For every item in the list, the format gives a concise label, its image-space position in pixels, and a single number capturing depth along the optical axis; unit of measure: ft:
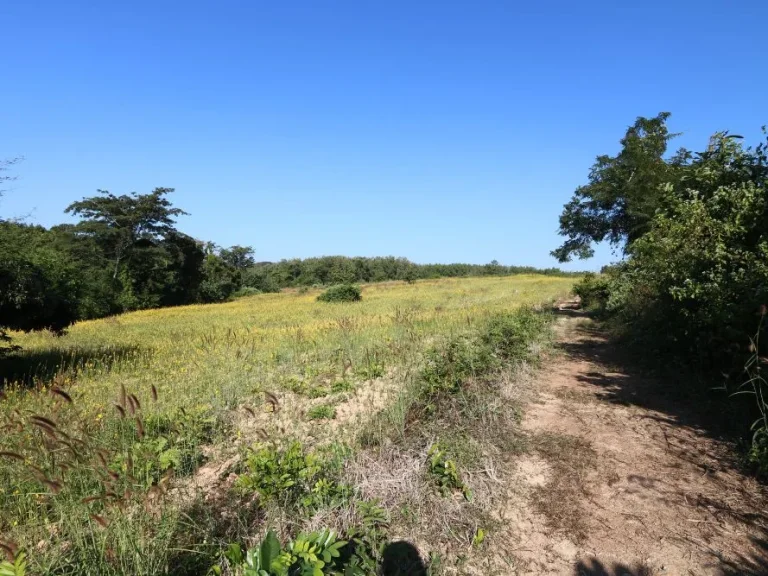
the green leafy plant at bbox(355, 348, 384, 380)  20.36
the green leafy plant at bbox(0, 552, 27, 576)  5.13
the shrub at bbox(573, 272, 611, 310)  55.11
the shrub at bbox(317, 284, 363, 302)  88.43
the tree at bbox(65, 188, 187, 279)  106.11
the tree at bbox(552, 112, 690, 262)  42.09
